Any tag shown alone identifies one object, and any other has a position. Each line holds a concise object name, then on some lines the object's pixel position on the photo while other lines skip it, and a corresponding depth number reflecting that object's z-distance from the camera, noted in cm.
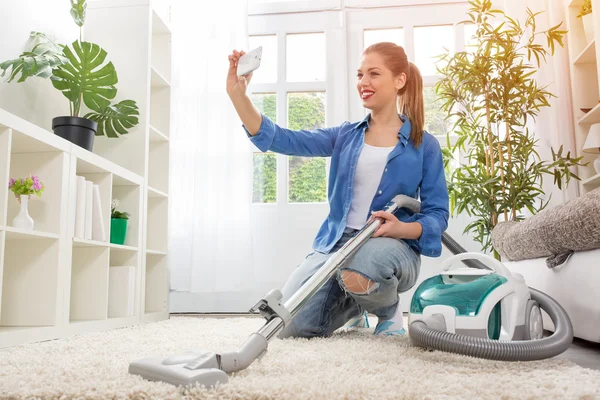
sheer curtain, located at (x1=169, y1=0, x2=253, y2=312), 298
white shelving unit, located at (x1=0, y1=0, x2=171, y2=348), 175
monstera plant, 204
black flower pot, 210
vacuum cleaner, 92
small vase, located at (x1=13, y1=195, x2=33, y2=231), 168
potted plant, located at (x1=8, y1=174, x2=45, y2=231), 168
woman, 154
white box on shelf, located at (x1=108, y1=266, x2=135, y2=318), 230
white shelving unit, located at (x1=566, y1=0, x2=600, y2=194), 282
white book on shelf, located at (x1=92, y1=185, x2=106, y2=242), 209
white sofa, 141
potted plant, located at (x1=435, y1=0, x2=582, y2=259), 264
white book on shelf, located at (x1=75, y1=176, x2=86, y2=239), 195
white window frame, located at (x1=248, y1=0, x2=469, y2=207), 329
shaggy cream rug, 82
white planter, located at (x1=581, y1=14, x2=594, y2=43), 274
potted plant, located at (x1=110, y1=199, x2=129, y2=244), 233
